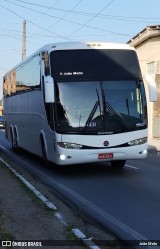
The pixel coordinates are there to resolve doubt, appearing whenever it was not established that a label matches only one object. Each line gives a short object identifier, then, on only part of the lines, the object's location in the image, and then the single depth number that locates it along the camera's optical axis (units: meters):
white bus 11.69
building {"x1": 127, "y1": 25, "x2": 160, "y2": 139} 27.77
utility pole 41.29
